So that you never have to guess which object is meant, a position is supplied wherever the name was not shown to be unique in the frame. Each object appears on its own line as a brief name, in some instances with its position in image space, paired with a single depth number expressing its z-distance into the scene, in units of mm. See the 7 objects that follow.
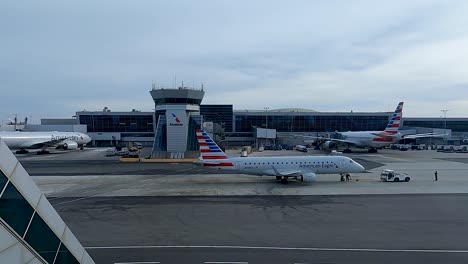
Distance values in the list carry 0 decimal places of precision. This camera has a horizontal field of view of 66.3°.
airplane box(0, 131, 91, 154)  91625
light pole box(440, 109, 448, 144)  123562
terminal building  139625
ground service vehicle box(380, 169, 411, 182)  43969
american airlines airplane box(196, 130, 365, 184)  43156
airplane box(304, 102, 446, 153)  88812
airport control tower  76125
